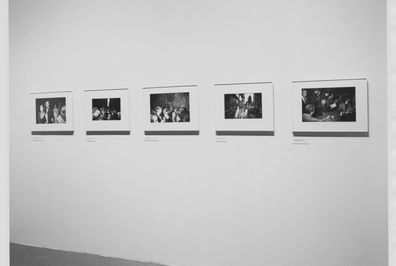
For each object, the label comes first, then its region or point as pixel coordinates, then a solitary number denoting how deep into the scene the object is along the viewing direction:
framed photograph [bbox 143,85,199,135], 5.51
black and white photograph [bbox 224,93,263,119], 5.21
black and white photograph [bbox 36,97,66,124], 6.32
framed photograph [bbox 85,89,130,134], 5.89
